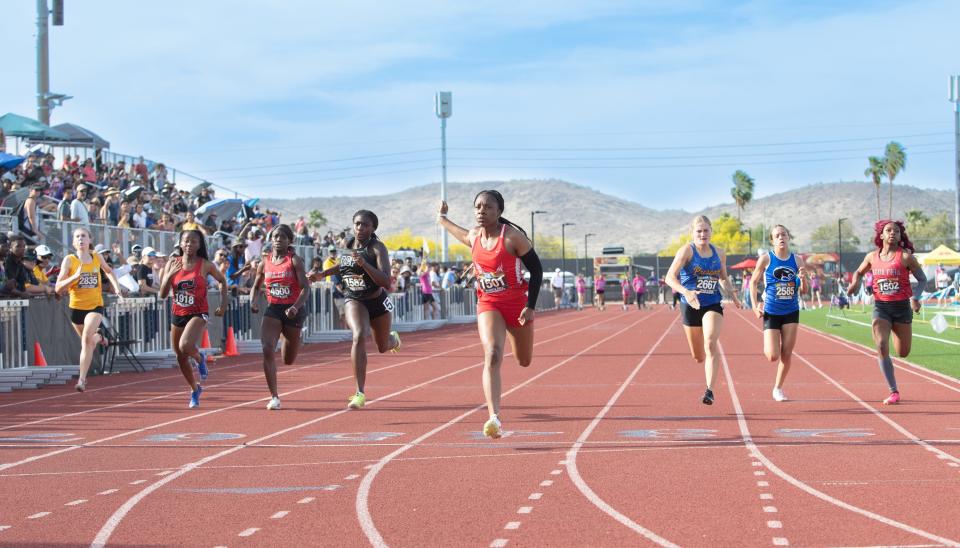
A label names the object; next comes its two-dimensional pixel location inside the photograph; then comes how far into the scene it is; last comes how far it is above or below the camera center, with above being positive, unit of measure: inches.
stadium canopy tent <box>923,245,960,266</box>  2082.9 +34.9
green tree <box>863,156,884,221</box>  4692.4 +420.6
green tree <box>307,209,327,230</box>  5563.0 +358.0
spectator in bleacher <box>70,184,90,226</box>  895.1 +64.2
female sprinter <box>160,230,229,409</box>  516.7 +0.1
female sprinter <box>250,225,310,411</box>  511.2 -1.6
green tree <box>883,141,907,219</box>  4655.5 +447.4
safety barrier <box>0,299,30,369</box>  669.9 -19.9
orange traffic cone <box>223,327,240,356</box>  949.8 -42.1
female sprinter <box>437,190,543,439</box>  394.9 +1.7
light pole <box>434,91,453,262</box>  3051.2 +457.8
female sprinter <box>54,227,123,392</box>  593.3 +3.7
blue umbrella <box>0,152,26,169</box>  936.3 +105.8
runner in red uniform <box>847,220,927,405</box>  504.7 -5.9
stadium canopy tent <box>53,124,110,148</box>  1368.1 +180.5
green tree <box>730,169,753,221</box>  5580.7 +429.3
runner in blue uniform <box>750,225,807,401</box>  520.4 -8.5
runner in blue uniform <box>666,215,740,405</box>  504.1 -2.3
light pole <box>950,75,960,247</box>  3150.1 +394.2
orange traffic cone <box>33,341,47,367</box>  700.7 -34.3
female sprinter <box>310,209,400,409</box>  494.6 +2.8
